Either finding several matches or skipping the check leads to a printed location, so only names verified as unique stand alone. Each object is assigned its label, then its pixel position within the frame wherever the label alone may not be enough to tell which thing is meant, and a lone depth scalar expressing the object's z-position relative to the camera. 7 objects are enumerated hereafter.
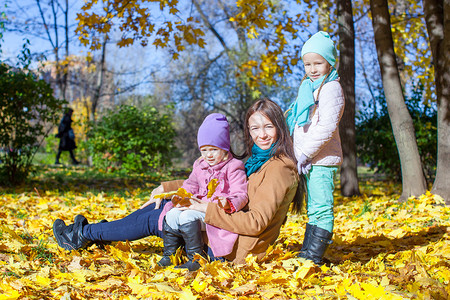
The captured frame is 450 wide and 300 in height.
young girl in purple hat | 2.58
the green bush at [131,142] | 11.16
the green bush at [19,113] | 7.18
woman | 2.53
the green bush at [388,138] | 8.27
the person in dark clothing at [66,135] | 13.63
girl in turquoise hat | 2.64
